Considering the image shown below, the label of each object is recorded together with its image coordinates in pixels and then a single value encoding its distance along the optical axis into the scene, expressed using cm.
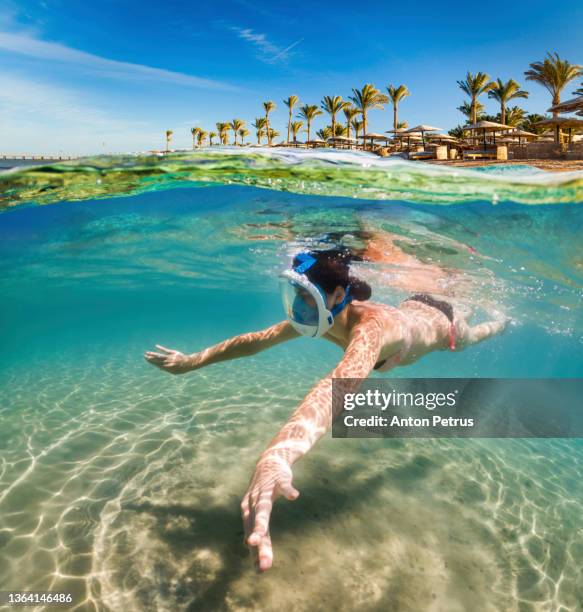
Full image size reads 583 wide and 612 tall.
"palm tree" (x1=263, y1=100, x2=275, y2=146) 8481
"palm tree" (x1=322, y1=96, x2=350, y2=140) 6356
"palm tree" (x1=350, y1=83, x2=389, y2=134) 5609
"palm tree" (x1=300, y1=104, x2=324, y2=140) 7375
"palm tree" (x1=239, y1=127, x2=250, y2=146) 9729
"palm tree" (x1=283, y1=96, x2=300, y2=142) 7588
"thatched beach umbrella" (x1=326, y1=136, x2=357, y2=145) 2978
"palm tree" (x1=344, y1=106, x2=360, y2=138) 6318
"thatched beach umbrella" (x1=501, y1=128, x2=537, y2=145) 2840
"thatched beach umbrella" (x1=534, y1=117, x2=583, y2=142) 1702
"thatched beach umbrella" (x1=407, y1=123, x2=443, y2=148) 2790
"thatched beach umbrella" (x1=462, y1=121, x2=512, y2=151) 2458
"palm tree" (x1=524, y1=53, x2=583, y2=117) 3516
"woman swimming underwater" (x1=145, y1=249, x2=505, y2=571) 222
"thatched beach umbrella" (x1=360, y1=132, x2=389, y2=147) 3524
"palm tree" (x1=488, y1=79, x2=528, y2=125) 4931
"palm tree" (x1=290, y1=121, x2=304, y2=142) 8069
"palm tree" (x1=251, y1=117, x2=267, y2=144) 8750
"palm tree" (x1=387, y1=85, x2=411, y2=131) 5659
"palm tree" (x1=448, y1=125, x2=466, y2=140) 5366
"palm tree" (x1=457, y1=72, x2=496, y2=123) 5034
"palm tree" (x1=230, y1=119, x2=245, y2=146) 9356
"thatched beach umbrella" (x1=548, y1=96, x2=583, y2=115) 1579
